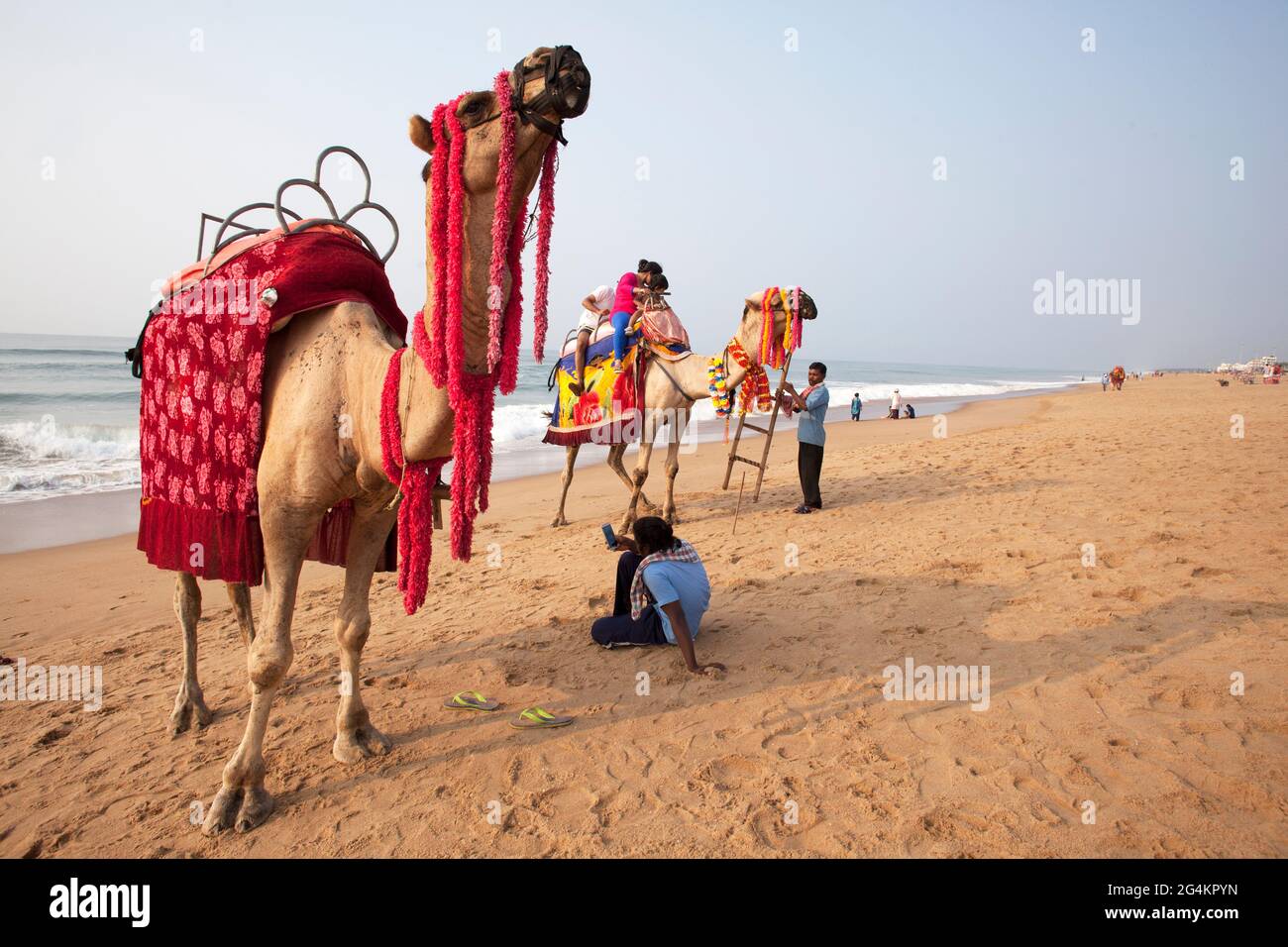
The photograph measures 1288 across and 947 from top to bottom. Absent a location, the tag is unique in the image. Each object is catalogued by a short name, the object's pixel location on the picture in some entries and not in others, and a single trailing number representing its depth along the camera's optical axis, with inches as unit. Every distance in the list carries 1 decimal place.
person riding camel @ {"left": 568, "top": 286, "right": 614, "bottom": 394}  382.3
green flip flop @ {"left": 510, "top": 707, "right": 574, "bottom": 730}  159.5
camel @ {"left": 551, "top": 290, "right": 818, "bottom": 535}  360.5
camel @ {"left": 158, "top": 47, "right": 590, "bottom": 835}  110.3
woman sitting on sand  191.6
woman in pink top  362.3
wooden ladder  336.6
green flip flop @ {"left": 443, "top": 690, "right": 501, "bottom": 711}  168.7
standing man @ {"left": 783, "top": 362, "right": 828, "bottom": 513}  370.0
